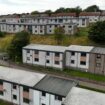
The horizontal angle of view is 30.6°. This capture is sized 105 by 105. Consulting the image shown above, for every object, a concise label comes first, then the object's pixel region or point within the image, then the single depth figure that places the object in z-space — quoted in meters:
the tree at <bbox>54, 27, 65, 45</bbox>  76.69
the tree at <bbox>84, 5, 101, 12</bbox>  153.64
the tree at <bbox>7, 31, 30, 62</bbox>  66.81
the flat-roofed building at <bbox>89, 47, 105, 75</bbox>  54.09
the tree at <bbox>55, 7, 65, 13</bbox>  153.50
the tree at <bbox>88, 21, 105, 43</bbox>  72.32
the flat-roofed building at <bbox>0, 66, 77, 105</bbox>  36.43
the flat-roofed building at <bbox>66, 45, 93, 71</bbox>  56.75
